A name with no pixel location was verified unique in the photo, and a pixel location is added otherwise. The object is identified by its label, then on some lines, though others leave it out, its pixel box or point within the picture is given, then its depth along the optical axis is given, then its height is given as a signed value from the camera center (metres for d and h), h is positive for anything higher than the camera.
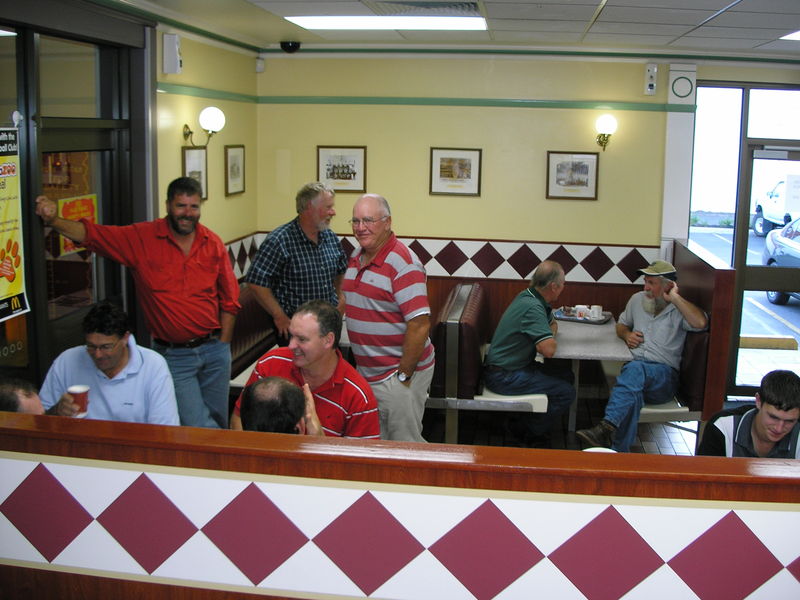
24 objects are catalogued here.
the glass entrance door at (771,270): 7.36 -0.65
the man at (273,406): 2.86 -0.72
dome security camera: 7.36 +1.06
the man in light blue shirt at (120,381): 3.55 -0.81
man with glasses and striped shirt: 4.27 -0.63
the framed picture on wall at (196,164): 6.05 +0.08
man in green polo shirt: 5.53 -1.02
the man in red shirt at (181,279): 4.47 -0.52
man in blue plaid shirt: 5.14 -0.48
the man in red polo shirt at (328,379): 3.43 -0.76
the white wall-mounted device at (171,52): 5.59 +0.76
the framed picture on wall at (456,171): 7.55 +0.09
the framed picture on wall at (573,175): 7.47 +0.09
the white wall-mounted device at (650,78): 7.26 +0.87
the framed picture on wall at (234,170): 6.96 +0.06
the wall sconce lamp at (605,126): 7.34 +0.48
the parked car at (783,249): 7.30 -0.47
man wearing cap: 5.60 -1.05
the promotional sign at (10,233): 4.09 -0.28
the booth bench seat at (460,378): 5.60 -1.21
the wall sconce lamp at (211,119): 6.24 +0.40
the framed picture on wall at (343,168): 7.63 +0.10
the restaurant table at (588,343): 5.60 -1.01
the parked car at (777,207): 7.37 -0.14
